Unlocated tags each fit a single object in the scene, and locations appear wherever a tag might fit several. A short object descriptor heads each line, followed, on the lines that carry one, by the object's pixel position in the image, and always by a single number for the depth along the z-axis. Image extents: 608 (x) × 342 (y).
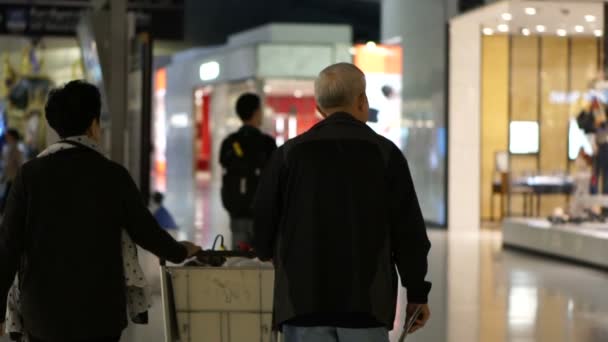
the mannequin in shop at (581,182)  28.64
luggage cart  7.46
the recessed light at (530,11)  31.97
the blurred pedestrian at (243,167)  13.95
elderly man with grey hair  6.23
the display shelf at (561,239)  25.31
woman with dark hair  6.75
